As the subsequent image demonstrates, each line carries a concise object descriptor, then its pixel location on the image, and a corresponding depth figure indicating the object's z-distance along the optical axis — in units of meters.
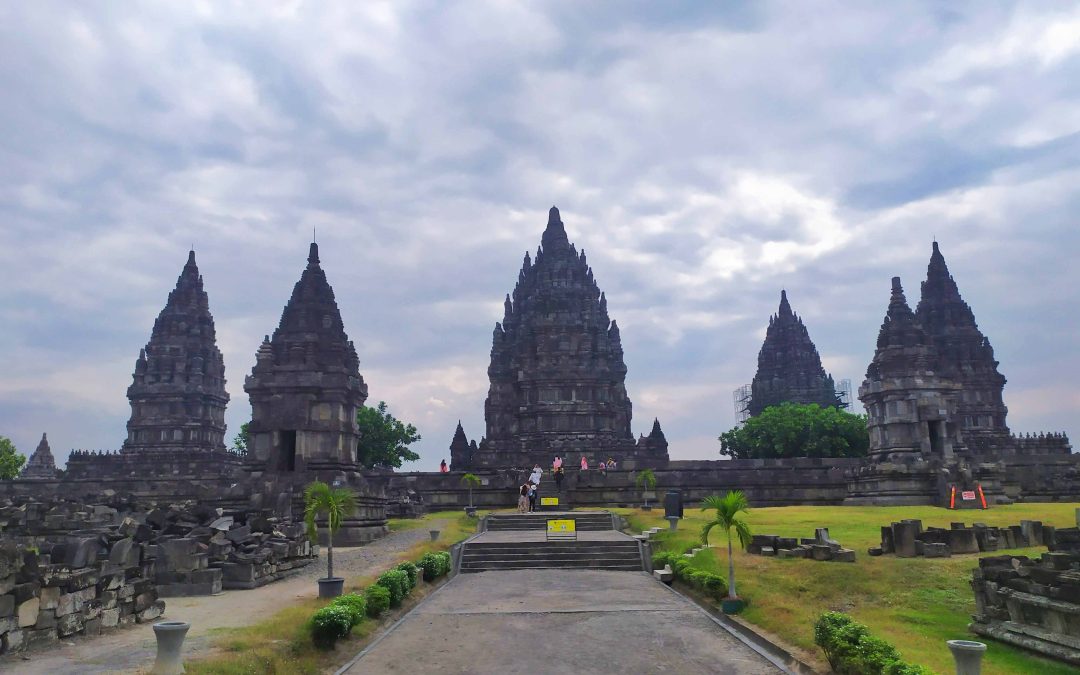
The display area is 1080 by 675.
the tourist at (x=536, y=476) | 34.81
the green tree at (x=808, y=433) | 64.62
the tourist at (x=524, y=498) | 31.89
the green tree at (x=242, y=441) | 79.81
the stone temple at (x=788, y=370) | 85.56
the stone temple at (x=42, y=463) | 77.25
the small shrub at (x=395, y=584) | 14.66
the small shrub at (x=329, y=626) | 11.53
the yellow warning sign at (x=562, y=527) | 22.34
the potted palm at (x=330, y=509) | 15.44
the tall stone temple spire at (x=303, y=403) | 31.42
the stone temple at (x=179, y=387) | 64.56
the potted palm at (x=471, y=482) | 33.03
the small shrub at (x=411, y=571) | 16.28
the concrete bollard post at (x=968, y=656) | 7.88
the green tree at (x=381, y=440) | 72.25
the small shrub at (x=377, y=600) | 13.68
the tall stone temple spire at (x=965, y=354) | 61.62
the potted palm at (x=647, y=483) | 35.78
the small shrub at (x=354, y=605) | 12.25
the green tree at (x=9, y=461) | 59.44
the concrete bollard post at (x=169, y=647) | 9.11
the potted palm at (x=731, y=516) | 14.62
